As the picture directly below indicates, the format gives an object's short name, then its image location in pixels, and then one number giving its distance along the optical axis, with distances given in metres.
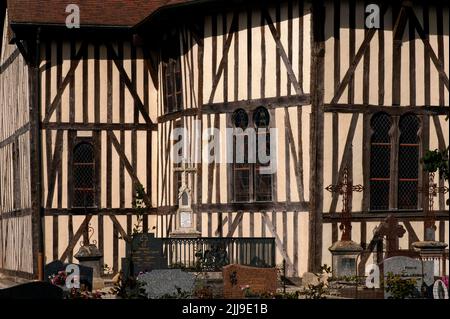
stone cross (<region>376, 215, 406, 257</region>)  32.81
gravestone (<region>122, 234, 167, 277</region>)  31.27
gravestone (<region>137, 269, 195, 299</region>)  27.59
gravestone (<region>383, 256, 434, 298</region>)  27.98
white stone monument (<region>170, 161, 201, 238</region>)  35.62
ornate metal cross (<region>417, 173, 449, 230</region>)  33.53
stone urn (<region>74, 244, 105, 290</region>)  34.97
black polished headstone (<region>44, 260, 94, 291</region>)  30.81
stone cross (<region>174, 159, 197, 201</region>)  35.72
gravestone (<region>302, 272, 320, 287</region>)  31.52
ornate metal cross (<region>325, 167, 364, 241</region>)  32.69
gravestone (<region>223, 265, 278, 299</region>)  28.44
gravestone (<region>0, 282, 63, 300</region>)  23.58
